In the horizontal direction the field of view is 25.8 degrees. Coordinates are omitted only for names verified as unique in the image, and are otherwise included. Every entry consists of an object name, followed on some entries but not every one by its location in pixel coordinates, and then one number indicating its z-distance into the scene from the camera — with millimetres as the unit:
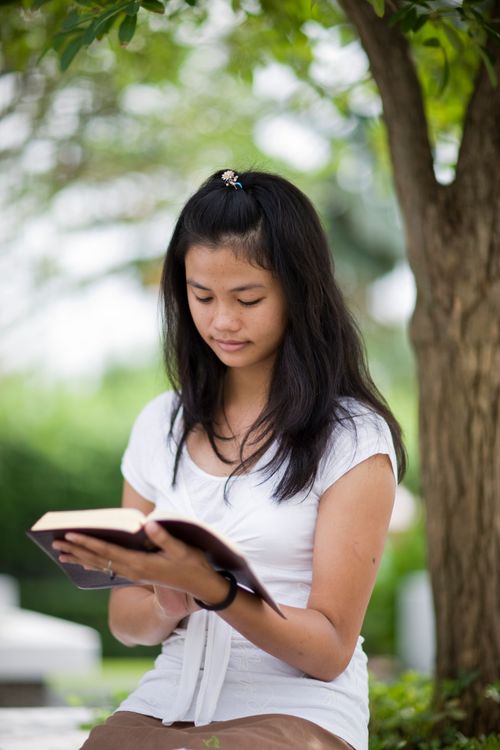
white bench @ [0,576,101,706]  6855
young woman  2238
